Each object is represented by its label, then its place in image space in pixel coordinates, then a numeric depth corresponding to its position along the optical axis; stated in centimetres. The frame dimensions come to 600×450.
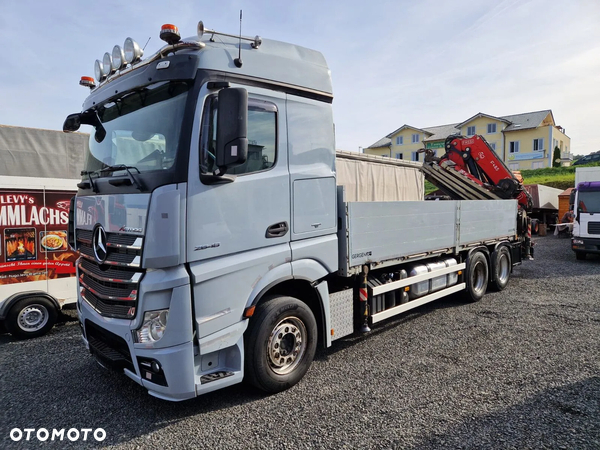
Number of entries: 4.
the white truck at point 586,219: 1157
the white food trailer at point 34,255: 553
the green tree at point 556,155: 4794
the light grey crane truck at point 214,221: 293
